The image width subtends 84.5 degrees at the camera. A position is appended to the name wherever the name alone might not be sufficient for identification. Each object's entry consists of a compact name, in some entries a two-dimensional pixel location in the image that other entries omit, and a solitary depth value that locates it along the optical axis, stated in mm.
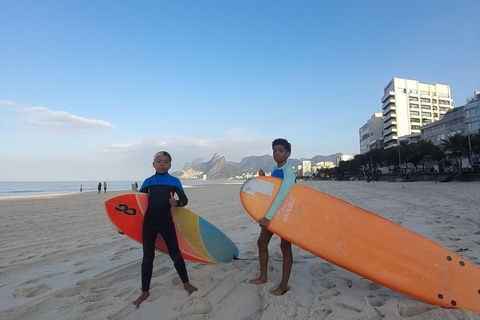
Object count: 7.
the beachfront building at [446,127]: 46691
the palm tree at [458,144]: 30297
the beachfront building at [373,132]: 88575
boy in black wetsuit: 2822
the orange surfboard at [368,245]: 2426
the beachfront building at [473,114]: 41688
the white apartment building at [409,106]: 75312
